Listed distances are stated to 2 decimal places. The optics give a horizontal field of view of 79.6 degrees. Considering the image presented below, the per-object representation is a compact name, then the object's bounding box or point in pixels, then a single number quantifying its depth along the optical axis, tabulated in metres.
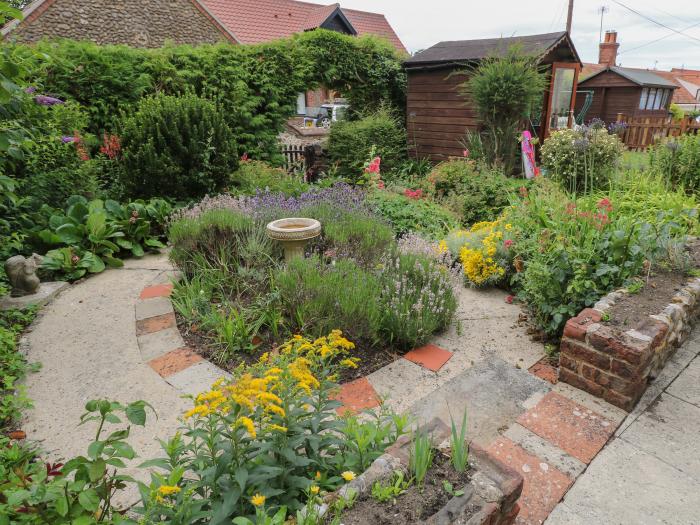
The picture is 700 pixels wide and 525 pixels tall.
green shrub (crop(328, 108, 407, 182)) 8.58
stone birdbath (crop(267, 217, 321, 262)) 3.43
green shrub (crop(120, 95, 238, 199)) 5.15
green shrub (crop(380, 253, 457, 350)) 2.90
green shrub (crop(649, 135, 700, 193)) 5.04
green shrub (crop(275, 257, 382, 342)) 2.80
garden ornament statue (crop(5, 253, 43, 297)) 3.49
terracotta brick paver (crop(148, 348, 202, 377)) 2.68
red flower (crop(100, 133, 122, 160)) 5.54
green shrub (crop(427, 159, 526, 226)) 5.77
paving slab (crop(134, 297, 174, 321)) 3.38
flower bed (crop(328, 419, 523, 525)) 1.30
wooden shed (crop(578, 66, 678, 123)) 18.36
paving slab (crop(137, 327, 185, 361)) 2.87
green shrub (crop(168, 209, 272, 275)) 3.77
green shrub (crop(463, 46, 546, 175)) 6.87
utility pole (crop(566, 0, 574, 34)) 15.74
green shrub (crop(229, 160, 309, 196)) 5.80
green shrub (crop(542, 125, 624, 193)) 5.74
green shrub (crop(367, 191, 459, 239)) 4.93
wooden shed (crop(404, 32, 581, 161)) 8.18
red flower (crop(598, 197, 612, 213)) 3.48
